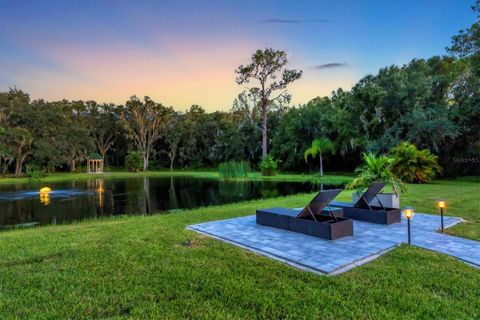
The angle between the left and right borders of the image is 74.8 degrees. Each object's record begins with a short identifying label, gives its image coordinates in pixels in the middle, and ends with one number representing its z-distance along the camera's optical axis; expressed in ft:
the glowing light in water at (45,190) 45.09
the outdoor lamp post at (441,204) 14.48
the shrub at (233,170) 66.03
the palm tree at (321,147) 67.67
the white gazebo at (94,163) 100.56
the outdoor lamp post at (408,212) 12.41
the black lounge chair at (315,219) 13.87
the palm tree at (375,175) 21.15
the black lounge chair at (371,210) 17.11
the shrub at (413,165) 45.29
